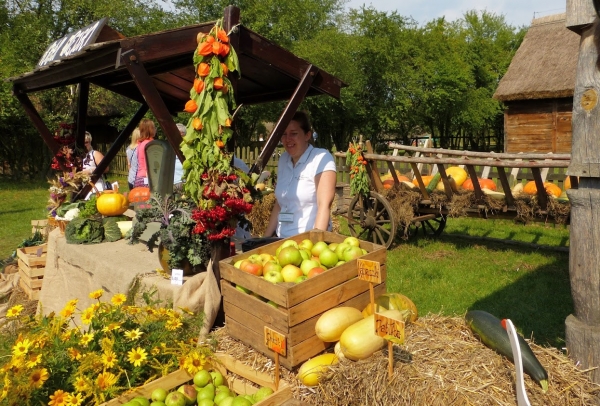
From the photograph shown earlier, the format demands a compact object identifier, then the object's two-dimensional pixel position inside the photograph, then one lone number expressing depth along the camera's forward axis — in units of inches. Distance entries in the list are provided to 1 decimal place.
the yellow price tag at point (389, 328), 74.7
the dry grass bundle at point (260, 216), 319.3
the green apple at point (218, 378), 99.2
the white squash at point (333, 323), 88.8
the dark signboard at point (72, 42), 131.8
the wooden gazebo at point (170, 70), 106.7
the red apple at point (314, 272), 93.7
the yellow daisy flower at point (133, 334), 95.4
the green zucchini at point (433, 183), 277.3
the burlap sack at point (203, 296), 110.6
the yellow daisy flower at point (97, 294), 104.1
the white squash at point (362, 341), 82.6
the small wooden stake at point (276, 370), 87.7
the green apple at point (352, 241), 103.2
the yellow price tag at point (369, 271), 86.7
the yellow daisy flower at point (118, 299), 103.6
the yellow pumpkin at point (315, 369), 85.0
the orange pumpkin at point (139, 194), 191.3
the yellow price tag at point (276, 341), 84.4
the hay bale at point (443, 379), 74.8
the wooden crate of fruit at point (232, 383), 86.9
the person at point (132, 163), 234.8
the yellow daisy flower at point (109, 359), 89.0
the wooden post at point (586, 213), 86.2
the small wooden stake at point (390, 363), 77.4
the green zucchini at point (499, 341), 77.8
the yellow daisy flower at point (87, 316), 99.0
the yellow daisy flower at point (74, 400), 83.4
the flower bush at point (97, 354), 84.3
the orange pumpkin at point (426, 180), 296.5
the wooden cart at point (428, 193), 230.8
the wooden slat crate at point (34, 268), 208.8
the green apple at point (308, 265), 96.7
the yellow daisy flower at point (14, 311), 99.3
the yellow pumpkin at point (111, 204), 182.7
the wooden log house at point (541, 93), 631.2
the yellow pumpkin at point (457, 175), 276.8
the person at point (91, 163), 216.0
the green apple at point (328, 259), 98.7
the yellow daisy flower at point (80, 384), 85.6
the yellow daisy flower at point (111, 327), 94.7
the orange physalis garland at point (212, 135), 99.6
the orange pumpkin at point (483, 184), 272.8
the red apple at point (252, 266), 98.7
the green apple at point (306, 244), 108.9
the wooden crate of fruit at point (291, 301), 87.3
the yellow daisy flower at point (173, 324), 101.1
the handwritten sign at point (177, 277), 120.4
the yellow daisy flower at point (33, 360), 83.8
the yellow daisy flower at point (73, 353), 90.4
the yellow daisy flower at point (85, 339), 92.2
